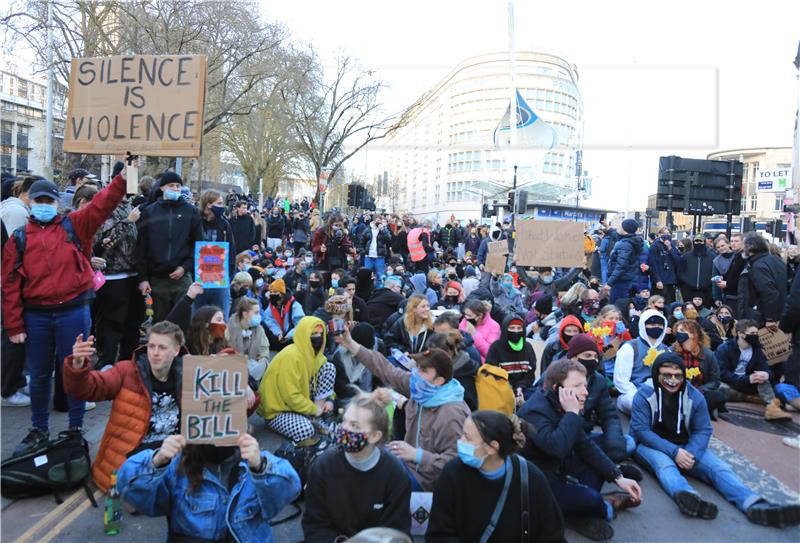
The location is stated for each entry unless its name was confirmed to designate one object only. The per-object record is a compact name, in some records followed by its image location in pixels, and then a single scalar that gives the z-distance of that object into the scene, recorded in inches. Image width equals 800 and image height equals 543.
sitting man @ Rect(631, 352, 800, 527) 191.2
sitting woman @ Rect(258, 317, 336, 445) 211.6
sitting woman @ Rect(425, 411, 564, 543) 126.7
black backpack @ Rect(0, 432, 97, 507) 164.2
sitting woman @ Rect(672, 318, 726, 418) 256.5
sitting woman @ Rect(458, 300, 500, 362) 280.2
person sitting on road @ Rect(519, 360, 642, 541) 163.3
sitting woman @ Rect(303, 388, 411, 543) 127.3
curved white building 3971.5
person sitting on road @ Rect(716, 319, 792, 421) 287.6
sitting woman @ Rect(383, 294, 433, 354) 261.4
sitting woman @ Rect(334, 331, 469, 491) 164.7
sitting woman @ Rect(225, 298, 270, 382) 257.1
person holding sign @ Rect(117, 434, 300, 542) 123.3
